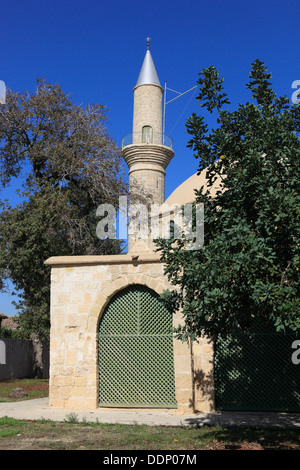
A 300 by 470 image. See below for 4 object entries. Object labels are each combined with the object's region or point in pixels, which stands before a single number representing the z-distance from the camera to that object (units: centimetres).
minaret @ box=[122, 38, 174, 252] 2641
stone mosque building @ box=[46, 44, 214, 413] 1042
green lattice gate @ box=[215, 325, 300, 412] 1016
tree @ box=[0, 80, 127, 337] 1778
